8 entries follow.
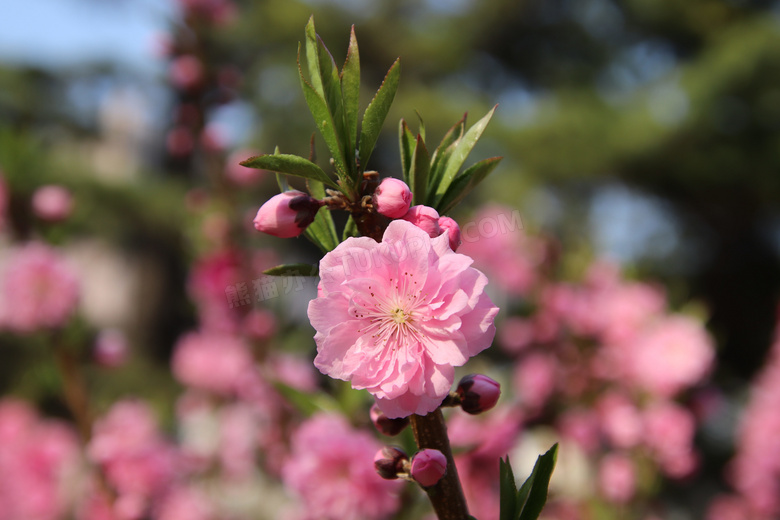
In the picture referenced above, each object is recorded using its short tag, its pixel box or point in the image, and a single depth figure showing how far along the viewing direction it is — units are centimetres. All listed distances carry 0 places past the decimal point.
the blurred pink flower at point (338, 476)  32
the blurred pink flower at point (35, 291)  44
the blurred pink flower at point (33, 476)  141
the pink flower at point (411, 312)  22
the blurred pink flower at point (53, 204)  44
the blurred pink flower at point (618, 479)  51
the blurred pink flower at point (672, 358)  52
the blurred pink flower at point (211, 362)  161
